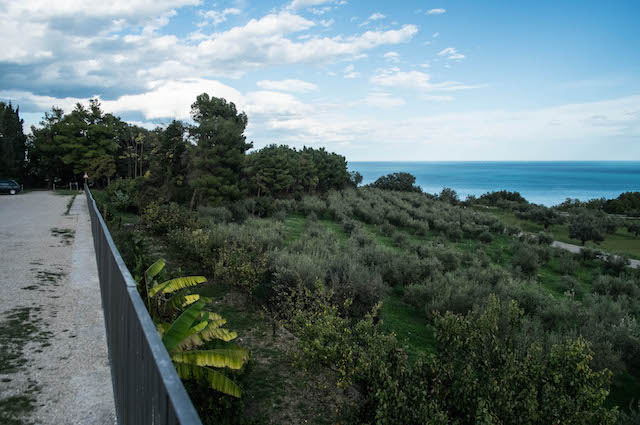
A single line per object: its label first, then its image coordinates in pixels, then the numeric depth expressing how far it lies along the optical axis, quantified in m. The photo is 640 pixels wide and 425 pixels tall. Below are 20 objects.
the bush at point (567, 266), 22.94
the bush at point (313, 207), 41.69
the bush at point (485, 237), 32.75
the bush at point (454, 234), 33.11
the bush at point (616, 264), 23.08
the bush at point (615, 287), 17.56
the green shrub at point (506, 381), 5.13
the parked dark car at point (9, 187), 31.77
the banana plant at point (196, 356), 4.97
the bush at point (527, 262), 22.44
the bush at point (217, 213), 28.23
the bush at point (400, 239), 27.43
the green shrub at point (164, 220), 18.08
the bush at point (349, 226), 32.21
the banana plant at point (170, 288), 7.15
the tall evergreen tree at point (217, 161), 34.94
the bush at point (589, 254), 25.78
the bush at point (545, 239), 31.50
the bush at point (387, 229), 33.19
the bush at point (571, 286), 18.31
